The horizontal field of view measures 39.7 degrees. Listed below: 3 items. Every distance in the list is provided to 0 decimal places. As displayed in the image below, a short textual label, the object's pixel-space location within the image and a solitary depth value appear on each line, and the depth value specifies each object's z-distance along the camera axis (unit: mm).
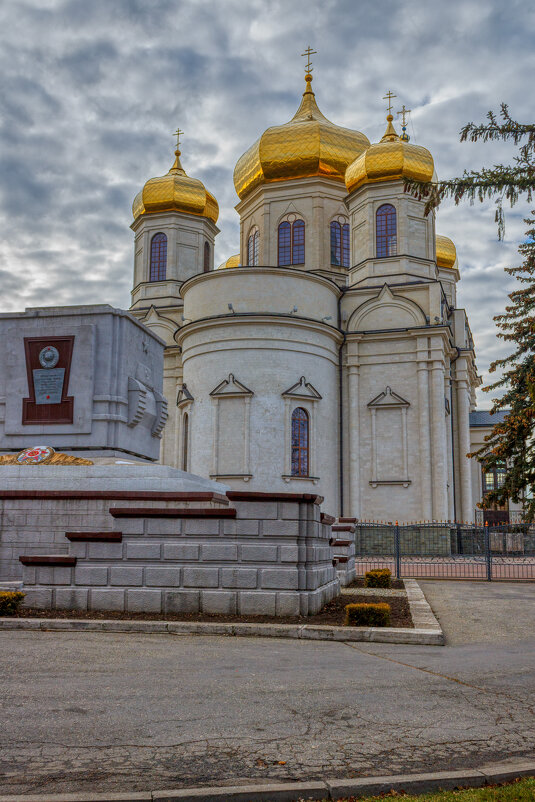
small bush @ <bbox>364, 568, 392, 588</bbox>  14750
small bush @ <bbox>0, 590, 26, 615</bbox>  8844
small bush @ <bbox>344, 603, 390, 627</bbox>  8883
